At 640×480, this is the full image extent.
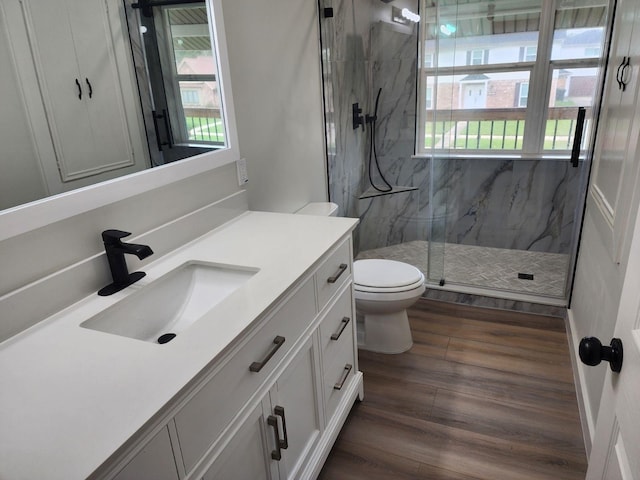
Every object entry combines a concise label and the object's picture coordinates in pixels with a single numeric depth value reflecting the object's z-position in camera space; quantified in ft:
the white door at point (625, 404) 2.37
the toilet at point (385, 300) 7.53
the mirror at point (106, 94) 3.65
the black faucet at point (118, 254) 4.21
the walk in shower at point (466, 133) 10.36
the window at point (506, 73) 10.44
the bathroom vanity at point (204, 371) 2.54
